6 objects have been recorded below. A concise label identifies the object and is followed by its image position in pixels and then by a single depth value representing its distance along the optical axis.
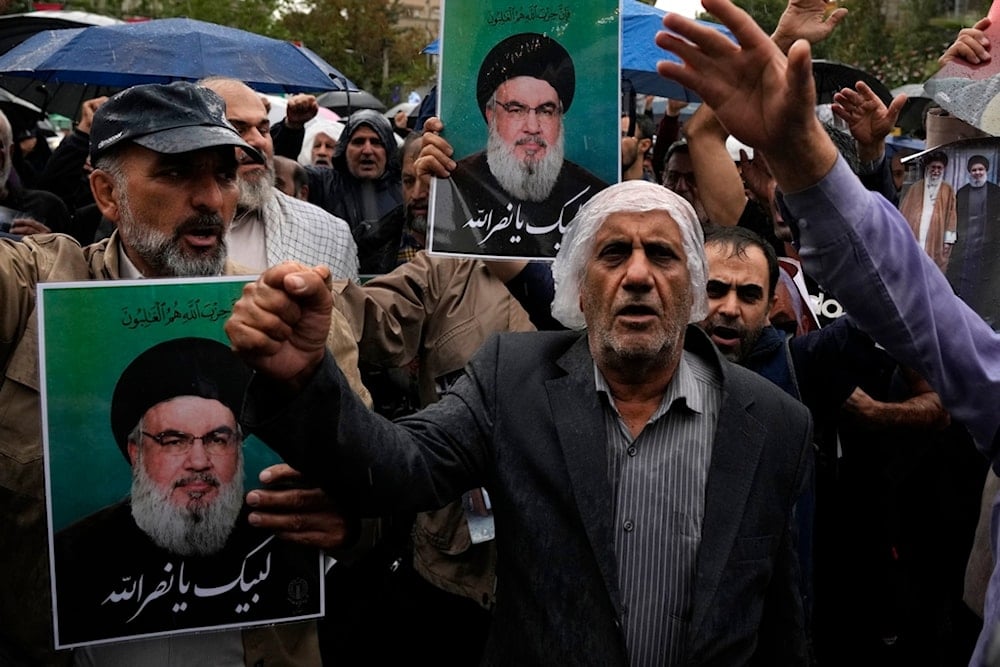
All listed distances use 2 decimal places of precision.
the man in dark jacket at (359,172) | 6.44
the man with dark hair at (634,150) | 4.90
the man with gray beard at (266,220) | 3.74
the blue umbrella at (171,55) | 5.36
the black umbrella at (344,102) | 11.67
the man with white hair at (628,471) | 2.21
